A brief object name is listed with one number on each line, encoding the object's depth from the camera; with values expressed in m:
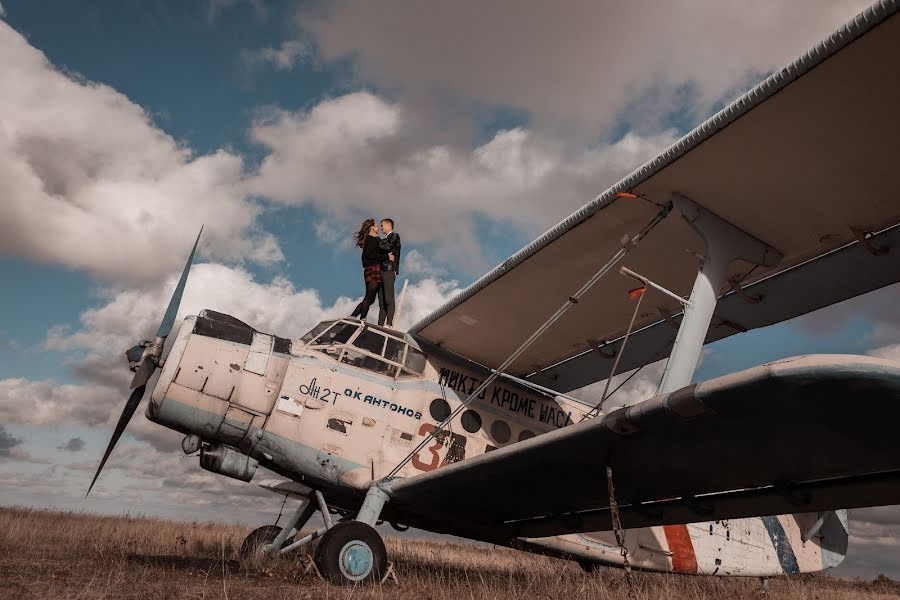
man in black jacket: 9.46
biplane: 4.87
